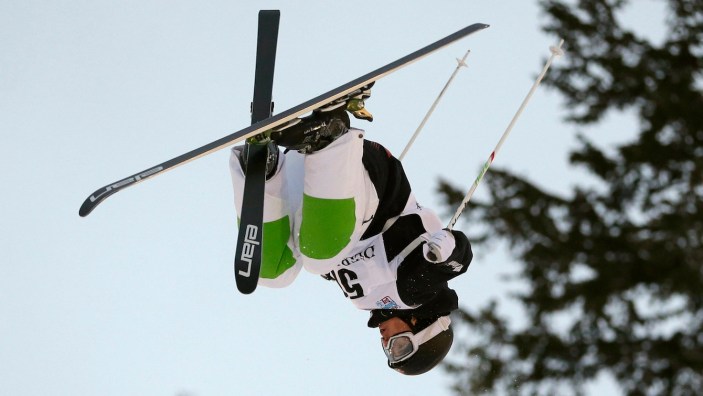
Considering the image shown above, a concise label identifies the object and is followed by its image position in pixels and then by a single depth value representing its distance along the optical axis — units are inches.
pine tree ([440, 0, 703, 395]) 869.8
